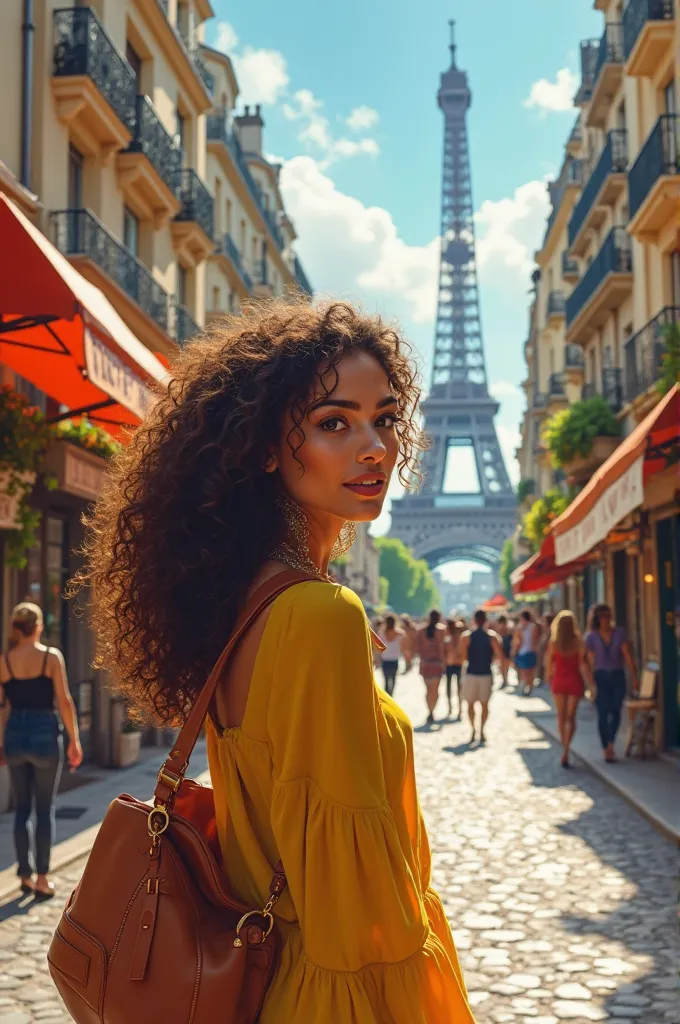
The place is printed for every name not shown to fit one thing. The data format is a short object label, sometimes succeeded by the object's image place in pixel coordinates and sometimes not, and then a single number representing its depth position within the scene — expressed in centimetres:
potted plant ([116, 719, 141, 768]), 1367
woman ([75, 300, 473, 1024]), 154
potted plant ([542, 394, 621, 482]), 2281
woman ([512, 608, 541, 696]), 2729
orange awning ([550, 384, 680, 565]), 874
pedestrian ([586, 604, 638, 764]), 1374
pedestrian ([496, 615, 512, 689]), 3422
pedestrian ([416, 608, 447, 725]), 2009
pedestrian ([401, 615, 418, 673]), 3388
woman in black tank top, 712
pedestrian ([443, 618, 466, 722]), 2168
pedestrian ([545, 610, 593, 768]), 1344
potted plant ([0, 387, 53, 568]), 902
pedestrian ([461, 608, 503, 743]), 1680
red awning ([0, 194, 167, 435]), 590
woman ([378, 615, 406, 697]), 2153
